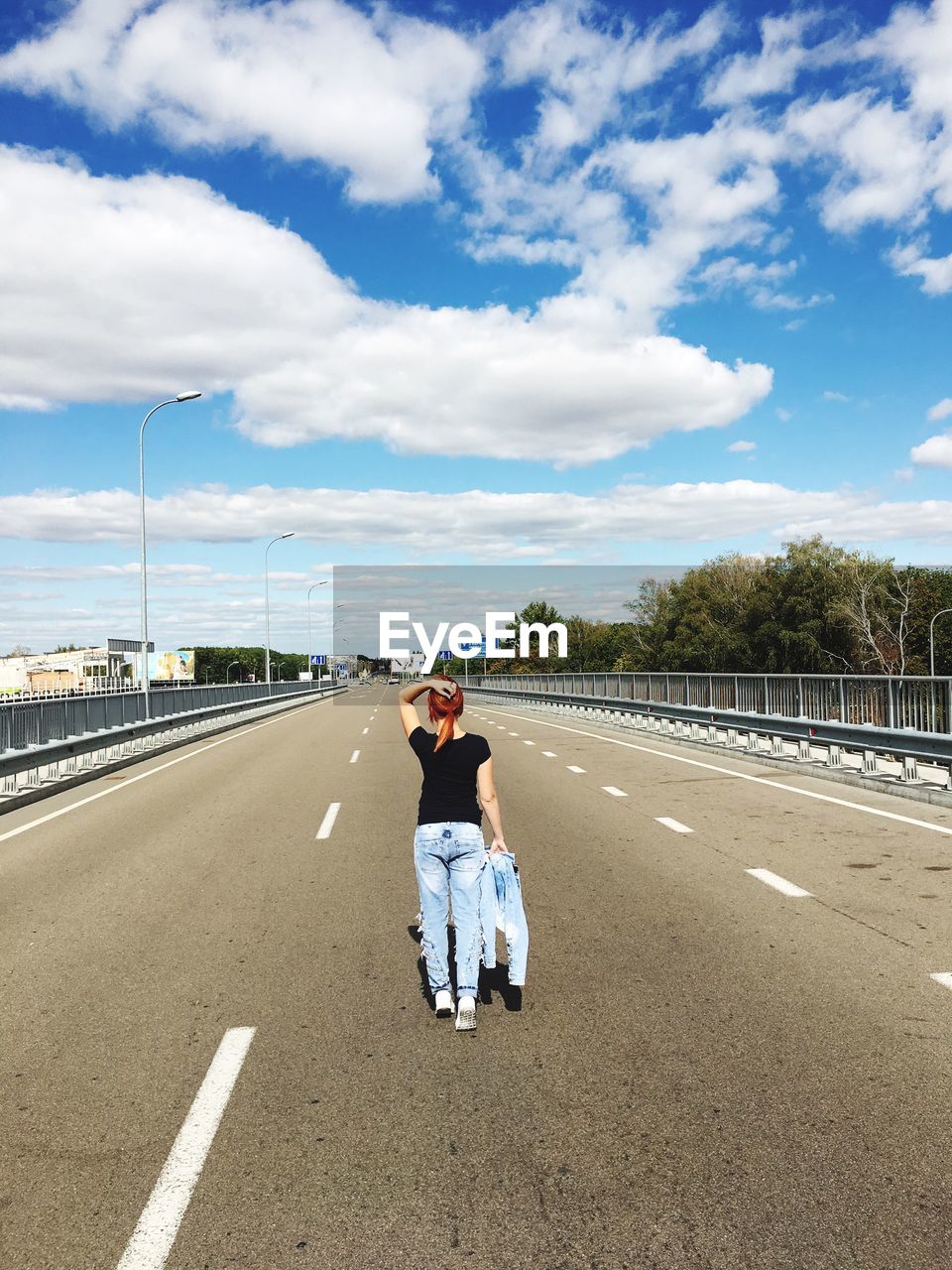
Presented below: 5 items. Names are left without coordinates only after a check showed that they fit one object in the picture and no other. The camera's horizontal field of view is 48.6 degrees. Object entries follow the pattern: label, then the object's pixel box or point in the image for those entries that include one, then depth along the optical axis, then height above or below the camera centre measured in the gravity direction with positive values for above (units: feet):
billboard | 485.15 +0.21
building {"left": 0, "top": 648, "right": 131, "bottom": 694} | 454.40 -2.11
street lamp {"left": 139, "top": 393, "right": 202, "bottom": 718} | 93.56 +13.14
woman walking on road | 17.80 -3.00
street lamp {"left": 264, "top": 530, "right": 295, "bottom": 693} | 182.91 +8.24
